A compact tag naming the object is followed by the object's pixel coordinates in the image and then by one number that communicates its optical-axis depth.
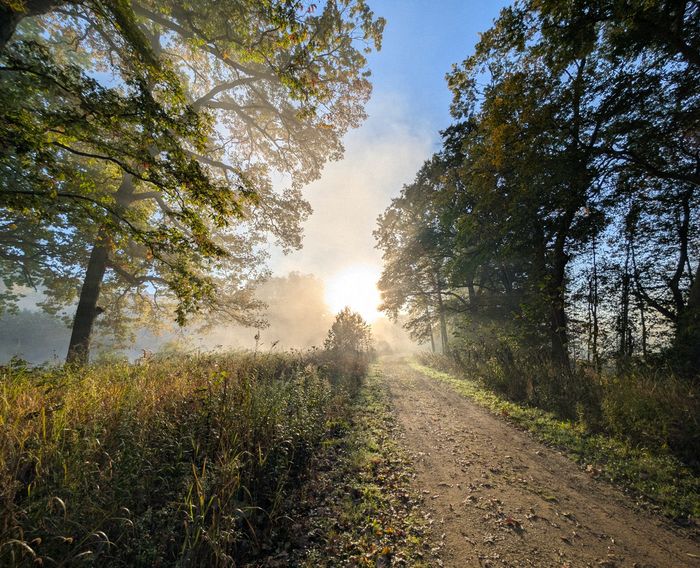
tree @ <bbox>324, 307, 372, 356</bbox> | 20.26
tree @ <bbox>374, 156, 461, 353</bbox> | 18.64
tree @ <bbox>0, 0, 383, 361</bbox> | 4.21
